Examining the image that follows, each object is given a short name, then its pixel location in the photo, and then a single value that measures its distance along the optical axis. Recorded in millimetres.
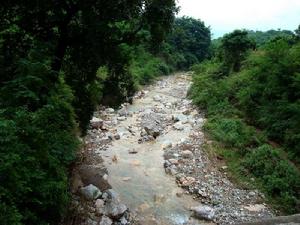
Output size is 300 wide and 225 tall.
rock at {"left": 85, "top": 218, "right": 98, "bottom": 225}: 8717
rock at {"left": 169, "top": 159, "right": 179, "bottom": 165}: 13132
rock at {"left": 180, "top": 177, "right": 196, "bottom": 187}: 11648
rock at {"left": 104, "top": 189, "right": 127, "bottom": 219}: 9273
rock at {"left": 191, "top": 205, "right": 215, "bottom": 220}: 9906
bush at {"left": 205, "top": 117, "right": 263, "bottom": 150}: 14222
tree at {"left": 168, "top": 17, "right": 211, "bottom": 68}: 42562
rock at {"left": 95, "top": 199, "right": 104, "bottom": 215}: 9312
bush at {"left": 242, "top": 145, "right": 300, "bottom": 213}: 10894
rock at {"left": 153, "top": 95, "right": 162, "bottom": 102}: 24278
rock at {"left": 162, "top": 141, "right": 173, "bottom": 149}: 14902
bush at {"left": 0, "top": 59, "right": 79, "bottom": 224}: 5102
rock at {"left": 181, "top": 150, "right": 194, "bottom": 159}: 13727
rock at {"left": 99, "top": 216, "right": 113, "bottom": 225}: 8860
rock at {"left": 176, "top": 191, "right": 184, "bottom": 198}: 11019
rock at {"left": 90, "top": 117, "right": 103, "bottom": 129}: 16031
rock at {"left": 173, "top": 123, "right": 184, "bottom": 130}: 17370
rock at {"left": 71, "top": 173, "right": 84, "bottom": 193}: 10047
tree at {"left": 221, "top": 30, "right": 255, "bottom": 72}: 23547
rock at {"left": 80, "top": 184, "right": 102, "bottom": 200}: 9836
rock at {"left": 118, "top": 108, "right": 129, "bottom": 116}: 19250
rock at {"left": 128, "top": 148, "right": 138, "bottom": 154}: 14125
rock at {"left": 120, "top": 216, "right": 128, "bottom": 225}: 9188
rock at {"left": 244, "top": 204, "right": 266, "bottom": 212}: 10477
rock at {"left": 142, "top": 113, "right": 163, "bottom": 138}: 16289
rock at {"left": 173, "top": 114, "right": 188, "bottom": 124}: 18578
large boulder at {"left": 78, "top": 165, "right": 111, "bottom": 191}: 10734
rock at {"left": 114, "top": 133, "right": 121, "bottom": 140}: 15466
